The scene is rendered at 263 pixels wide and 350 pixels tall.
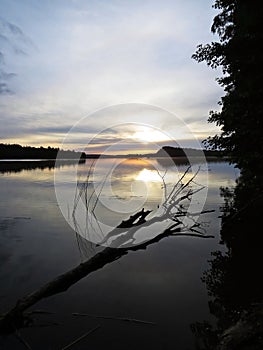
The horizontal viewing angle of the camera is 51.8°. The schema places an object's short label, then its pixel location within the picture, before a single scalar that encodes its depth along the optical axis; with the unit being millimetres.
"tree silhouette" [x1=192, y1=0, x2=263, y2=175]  8367
